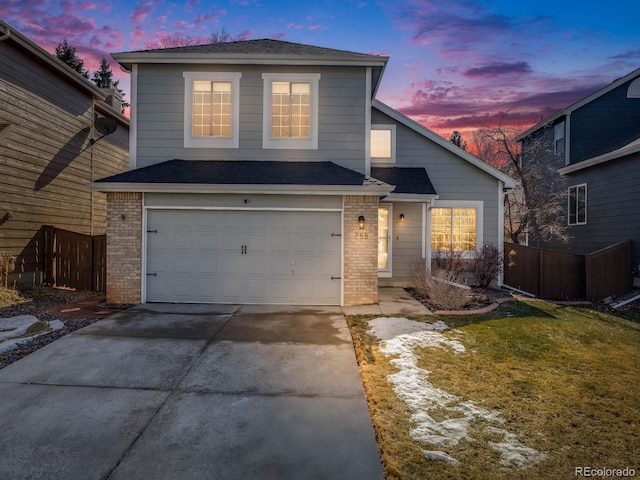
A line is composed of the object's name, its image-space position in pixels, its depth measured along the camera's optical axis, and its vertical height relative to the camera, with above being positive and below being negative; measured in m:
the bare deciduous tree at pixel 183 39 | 23.30 +12.75
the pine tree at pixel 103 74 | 34.66 +15.49
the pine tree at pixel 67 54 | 27.59 +13.76
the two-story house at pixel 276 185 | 9.18 +1.45
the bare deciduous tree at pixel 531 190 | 16.59 +2.60
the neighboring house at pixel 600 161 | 12.38 +3.01
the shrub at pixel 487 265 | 11.80 -0.72
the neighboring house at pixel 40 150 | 10.61 +2.91
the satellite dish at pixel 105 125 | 13.31 +4.08
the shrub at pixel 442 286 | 8.88 -1.16
